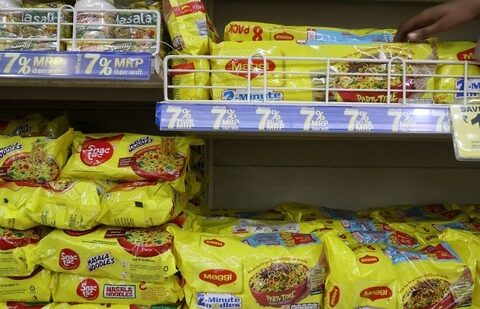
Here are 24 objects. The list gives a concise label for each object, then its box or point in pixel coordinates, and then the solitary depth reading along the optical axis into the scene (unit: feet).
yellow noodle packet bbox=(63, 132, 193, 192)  3.75
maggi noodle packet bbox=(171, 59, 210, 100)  3.48
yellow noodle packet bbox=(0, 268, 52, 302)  3.77
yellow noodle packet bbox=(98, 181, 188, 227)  3.61
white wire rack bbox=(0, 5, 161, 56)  3.36
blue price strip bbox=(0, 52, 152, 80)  3.12
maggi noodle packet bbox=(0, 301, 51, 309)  3.81
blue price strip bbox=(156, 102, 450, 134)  3.11
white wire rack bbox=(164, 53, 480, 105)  3.36
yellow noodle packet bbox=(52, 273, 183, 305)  3.69
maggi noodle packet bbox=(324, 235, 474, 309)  3.46
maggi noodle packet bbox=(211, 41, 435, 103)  3.41
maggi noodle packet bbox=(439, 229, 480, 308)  3.68
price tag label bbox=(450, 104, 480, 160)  3.01
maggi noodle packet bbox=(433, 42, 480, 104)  3.42
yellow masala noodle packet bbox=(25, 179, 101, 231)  3.63
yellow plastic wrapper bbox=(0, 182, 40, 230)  3.66
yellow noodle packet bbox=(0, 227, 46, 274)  3.69
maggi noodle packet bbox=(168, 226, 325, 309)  3.52
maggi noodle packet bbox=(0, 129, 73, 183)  3.80
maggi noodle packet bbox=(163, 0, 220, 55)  3.56
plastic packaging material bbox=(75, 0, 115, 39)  3.45
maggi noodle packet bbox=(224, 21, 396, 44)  3.87
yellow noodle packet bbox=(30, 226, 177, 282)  3.59
